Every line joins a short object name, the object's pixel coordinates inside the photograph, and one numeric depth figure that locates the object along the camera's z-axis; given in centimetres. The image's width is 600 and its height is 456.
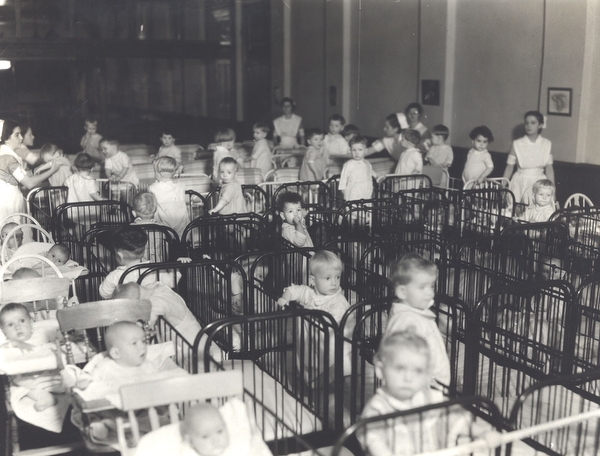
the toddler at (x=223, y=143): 1037
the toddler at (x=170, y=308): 492
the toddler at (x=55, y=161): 991
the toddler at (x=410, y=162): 1083
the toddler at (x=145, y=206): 692
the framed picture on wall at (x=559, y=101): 1075
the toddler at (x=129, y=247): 536
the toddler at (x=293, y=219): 654
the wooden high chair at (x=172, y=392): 328
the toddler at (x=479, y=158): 1073
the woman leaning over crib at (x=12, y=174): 787
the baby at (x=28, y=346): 432
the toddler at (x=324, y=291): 487
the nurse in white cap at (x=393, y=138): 1272
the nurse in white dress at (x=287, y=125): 1520
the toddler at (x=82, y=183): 884
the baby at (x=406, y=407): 319
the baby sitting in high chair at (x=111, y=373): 369
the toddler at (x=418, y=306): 391
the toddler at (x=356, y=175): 938
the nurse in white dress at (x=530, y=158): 1031
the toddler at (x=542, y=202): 804
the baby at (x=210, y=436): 298
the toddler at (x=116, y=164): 1002
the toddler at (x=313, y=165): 1110
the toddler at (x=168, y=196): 796
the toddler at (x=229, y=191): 803
